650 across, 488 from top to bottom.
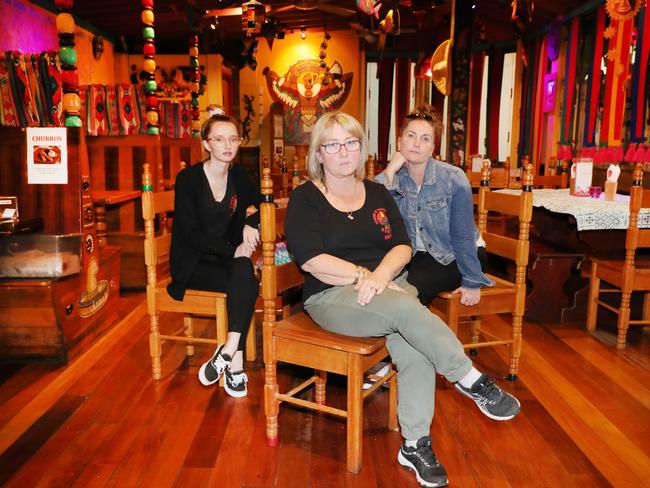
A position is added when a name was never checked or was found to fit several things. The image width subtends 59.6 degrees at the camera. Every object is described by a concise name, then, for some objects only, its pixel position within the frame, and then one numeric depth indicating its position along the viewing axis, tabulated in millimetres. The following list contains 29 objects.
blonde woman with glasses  1938
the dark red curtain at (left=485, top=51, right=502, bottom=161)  10281
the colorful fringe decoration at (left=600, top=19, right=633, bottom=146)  6184
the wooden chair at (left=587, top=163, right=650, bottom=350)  3137
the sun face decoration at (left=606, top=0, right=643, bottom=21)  5934
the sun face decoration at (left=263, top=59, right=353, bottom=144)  11023
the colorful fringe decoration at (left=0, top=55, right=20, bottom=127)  4211
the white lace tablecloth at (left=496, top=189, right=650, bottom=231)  3395
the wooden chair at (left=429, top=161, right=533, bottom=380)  2621
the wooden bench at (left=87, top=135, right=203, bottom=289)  4602
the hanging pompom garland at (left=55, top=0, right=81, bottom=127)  3150
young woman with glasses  2668
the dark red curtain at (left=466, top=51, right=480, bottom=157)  10562
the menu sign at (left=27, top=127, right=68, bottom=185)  3090
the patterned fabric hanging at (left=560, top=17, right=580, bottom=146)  7598
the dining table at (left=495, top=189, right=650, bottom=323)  3418
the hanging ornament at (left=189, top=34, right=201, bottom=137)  6348
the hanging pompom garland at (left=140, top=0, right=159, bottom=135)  4984
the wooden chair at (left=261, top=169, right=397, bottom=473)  1949
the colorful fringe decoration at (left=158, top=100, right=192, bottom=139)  6516
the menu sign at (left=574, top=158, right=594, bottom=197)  4105
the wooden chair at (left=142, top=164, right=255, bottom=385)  2654
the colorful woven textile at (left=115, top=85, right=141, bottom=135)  5164
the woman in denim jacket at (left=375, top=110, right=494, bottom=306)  2592
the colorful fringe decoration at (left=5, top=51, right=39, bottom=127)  4184
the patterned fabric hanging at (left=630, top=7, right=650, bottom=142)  5770
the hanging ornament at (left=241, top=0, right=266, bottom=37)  5398
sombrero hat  4461
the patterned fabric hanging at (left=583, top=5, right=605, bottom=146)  6891
